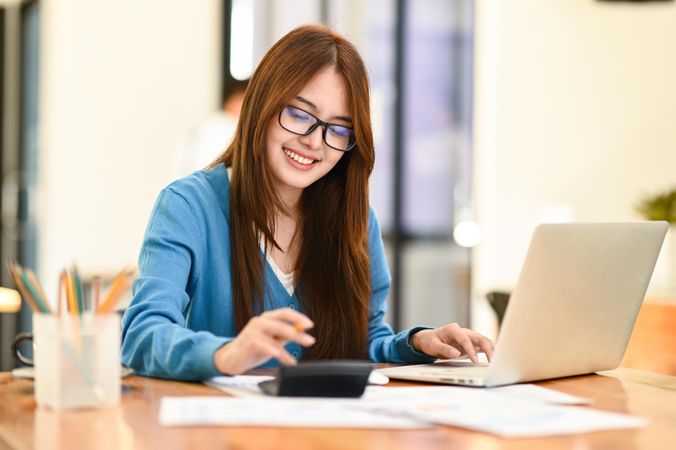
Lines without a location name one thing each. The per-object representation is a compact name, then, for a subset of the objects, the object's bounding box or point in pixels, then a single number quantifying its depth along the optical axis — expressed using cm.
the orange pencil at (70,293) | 201
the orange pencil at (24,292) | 200
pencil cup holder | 199
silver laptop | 216
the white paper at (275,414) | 192
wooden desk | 184
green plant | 522
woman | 247
